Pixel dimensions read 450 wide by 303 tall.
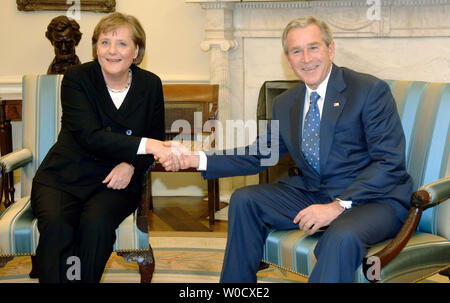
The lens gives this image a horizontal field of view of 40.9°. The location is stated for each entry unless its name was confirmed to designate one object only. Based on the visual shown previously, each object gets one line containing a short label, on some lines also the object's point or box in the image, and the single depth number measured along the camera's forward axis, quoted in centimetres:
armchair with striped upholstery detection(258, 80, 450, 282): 227
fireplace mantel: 463
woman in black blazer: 273
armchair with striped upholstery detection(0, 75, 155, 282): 272
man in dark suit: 241
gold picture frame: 507
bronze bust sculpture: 456
